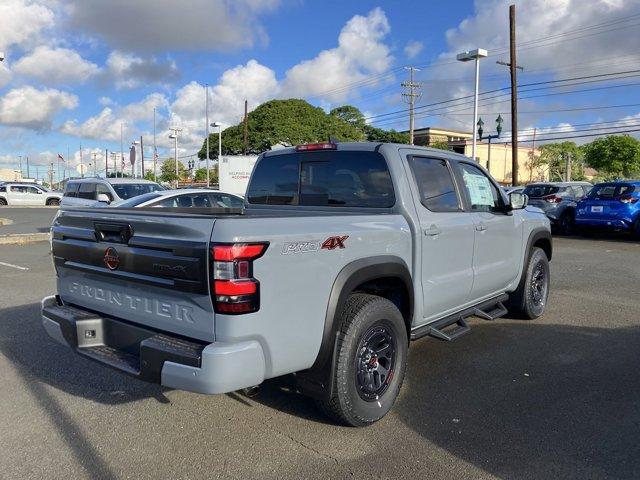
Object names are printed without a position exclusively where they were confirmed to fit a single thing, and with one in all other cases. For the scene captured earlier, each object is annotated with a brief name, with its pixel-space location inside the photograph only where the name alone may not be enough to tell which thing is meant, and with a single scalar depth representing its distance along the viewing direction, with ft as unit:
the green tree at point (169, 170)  234.17
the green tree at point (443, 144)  195.83
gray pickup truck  8.92
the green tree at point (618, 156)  158.10
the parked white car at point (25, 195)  108.99
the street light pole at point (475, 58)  73.56
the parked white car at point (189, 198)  37.01
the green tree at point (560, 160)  215.72
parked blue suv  47.88
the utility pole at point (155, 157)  190.81
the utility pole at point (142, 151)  205.28
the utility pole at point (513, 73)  77.66
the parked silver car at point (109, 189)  47.98
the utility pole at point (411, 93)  140.84
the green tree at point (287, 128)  174.50
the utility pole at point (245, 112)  145.56
